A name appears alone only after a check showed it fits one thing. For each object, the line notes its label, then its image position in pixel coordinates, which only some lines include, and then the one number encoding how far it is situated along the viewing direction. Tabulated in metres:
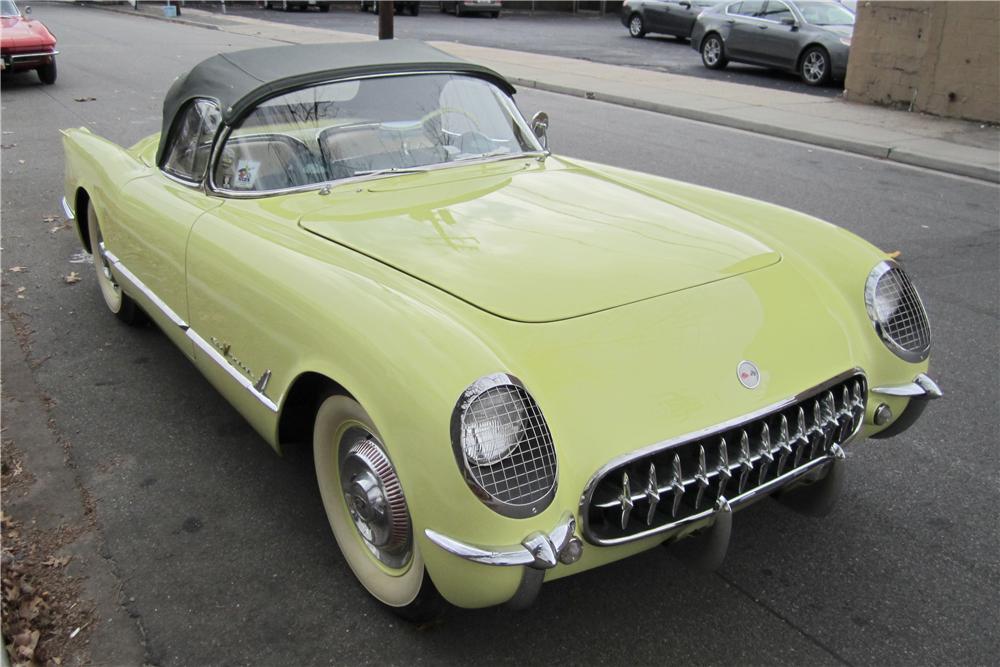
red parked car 12.77
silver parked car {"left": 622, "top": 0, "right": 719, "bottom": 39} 20.41
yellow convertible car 2.13
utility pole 11.60
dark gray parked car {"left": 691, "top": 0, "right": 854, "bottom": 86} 14.43
